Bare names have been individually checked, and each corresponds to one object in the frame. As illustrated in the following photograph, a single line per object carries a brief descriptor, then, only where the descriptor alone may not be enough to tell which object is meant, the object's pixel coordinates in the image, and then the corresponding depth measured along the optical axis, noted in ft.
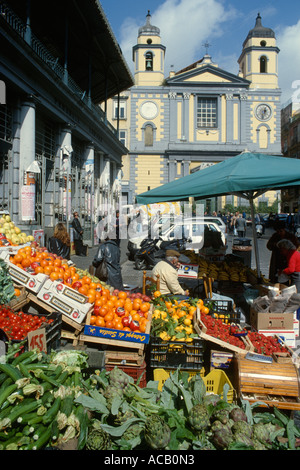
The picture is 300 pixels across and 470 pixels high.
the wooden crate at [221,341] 13.63
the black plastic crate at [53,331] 13.38
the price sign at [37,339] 11.88
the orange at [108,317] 15.63
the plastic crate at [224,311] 17.38
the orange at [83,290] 16.99
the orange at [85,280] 18.22
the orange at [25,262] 17.92
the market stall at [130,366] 8.31
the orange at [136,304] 16.58
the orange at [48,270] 17.73
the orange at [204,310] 17.25
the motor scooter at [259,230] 83.94
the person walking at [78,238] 49.01
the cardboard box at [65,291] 15.87
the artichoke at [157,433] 7.70
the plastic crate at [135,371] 13.79
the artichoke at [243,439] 7.93
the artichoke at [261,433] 8.30
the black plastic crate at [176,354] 13.75
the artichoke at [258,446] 8.01
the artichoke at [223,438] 7.93
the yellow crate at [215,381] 11.71
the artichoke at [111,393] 9.20
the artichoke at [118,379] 9.85
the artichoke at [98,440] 8.04
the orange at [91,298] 16.52
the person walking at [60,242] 27.91
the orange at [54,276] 17.01
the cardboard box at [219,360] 14.02
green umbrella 17.98
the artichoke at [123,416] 8.56
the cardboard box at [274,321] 17.11
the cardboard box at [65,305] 15.57
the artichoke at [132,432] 8.26
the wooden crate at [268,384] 12.07
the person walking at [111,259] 23.79
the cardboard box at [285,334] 17.17
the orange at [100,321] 15.46
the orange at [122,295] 17.75
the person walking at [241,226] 77.61
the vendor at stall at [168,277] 20.81
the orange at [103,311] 16.05
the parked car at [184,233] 48.85
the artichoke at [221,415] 8.41
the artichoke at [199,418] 8.30
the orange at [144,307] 16.45
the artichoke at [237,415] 8.63
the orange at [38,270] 17.60
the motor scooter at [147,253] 42.11
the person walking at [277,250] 25.02
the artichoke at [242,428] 8.19
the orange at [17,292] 16.25
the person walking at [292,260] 21.65
